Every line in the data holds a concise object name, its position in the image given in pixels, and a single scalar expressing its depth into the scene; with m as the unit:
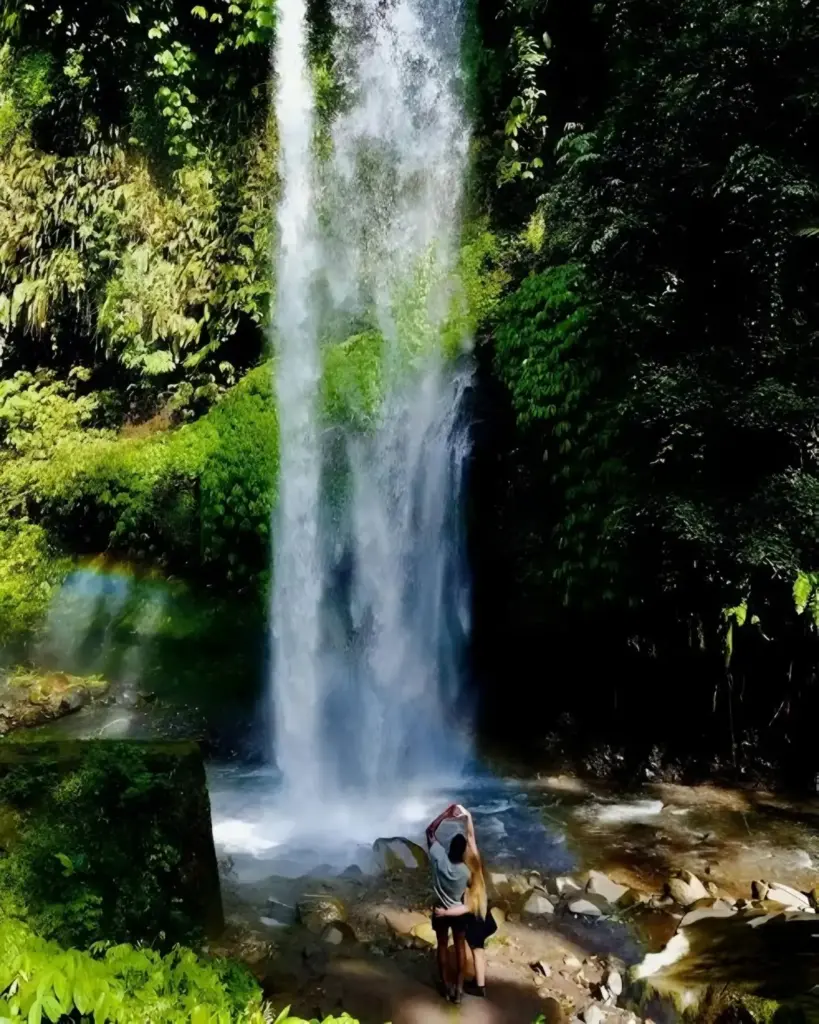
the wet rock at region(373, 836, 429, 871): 6.30
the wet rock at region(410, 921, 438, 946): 5.16
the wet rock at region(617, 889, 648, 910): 5.67
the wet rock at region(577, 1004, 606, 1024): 4.21
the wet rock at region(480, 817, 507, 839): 7.20
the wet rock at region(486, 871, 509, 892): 6.01
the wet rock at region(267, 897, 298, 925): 5.36
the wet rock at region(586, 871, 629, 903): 5.79
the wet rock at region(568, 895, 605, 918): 5.54
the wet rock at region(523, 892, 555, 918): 5.56
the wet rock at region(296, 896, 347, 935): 5.21
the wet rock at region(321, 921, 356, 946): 4.98
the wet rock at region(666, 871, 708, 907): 5.67
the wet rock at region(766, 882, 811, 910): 5.46
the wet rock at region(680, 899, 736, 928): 5.17
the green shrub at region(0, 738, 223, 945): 3.81
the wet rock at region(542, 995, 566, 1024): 4.26
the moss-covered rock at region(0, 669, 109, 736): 10.19
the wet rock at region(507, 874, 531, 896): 5.94
